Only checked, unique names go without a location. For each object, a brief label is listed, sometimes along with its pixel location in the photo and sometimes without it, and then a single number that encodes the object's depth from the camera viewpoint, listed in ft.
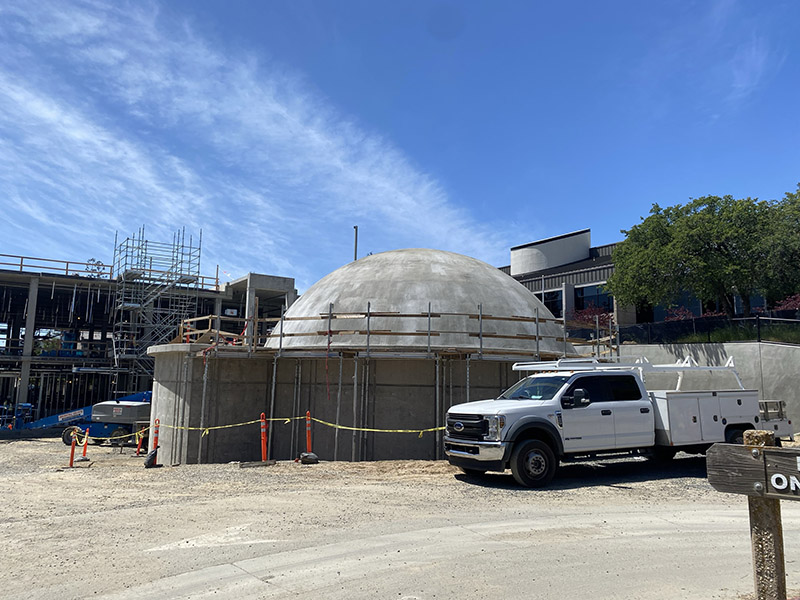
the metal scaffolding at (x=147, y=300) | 122.62
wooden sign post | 15.17
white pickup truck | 38.96
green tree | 92.99
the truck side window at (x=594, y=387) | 41.91
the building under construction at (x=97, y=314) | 120.88
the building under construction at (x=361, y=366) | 56.18
